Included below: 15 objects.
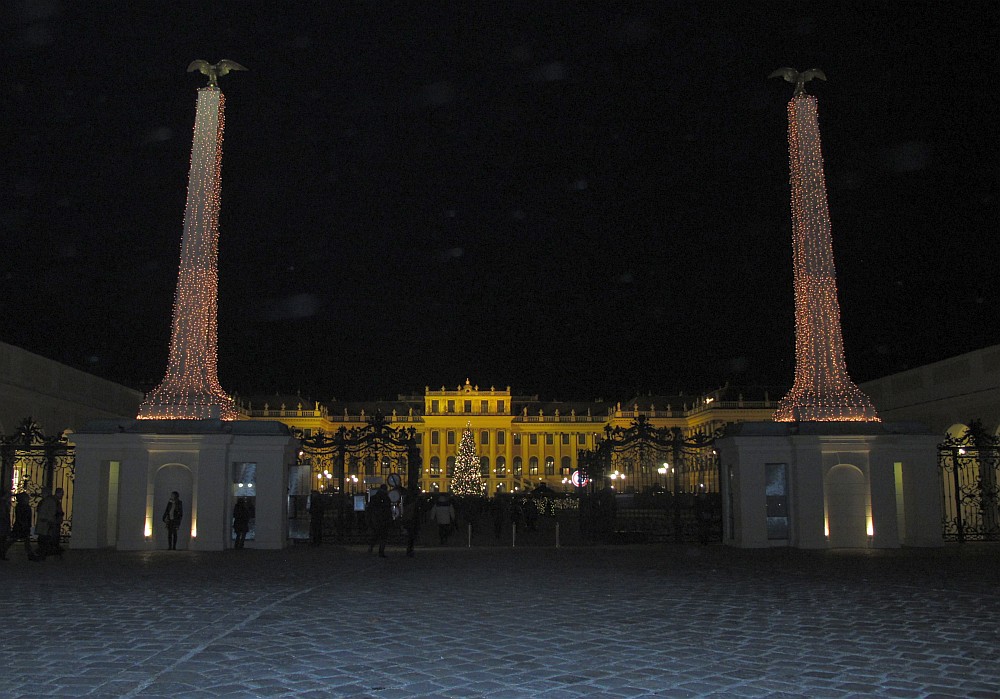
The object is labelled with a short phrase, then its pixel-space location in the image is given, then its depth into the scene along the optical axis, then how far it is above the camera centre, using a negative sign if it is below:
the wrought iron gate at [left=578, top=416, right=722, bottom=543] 23.72 +0.16
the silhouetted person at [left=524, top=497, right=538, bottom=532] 34.28 -1.23
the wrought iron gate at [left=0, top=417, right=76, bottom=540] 22.16 +0.77
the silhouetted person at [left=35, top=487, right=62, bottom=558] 18.31 -0.83
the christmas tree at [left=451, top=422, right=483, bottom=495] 64.38 +0.61
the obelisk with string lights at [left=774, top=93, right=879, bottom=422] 21.77 +3.97
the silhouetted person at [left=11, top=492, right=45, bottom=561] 19.20 -0.74
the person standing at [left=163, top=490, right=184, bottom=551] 20.08 -0.68
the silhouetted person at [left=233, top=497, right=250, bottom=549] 20.86 -0.84
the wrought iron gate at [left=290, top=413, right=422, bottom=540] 24.34 +1.01
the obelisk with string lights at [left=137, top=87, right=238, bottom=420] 21.69 +4.30
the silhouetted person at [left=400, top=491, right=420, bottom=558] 19.80 -0.77
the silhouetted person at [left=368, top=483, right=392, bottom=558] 19.17 -0.66
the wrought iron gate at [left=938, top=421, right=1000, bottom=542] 23.00 +0.06
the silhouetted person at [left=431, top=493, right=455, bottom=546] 25.03 -0.89
